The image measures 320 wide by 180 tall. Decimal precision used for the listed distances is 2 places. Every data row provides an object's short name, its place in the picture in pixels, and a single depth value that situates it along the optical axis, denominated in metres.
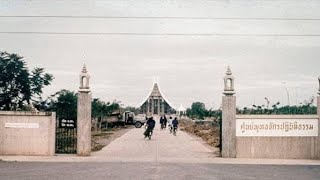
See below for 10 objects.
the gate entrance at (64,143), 21.53
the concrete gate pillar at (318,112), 20.85
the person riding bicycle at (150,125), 33.41
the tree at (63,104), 45.03
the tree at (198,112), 78.12
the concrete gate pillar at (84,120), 21.02
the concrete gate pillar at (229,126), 20.81
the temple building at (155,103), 135.50
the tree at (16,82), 46.06
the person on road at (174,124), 41.47
